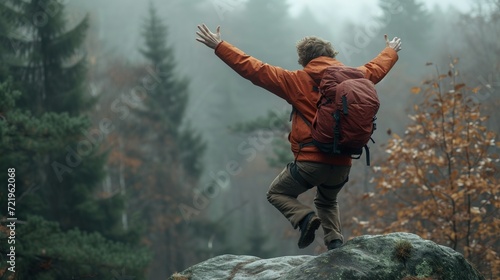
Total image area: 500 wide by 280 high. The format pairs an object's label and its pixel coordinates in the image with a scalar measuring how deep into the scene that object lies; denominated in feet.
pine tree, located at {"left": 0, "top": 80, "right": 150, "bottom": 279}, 32.53
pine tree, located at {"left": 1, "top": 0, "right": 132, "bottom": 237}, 54.65
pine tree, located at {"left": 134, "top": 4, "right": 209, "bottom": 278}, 97.25
